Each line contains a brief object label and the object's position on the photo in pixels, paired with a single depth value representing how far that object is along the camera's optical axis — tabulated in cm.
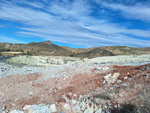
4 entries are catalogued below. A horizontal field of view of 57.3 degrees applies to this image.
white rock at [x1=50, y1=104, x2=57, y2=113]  591
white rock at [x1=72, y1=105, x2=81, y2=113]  627
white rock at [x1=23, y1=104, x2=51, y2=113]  565
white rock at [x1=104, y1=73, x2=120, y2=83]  894
